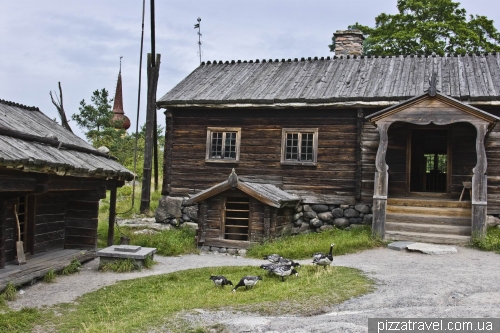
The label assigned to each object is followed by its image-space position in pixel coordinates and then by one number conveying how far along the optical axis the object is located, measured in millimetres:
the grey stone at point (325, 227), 16903
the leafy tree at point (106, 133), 34709
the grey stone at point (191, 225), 17812
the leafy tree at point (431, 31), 28584
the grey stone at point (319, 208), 17062
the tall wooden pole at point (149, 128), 19766
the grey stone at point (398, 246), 13868
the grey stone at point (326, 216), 16938
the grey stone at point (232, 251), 15188
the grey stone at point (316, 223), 16953
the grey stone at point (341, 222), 16750
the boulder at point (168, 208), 18281
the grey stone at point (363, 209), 16641
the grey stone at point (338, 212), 16875
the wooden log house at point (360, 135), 15008
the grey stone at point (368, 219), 16562
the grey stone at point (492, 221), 15672
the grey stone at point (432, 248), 13383
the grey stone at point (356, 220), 16703
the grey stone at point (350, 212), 16750
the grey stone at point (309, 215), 17047
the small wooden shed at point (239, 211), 15141
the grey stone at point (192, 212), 18064
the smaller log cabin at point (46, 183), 10047
